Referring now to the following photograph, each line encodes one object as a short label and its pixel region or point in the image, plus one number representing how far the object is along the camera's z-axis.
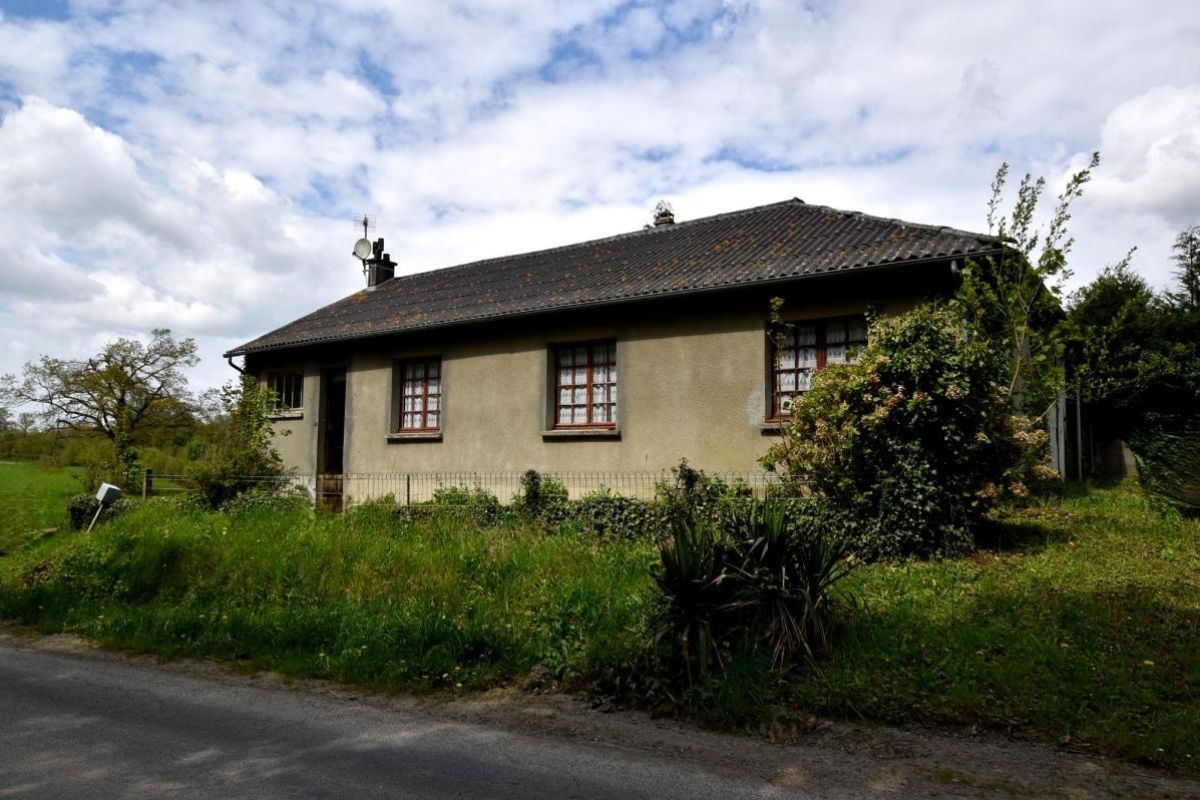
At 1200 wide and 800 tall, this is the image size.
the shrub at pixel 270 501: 14.10
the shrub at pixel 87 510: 14.94
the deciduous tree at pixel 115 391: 30.59
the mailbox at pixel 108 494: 13.54
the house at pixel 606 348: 12.02
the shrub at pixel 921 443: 8.63
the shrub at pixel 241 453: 15.26
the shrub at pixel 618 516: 10.96
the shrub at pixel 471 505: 12.61
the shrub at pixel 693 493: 10.25
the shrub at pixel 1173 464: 9.63
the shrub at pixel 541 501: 12.10
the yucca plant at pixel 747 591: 5.77
